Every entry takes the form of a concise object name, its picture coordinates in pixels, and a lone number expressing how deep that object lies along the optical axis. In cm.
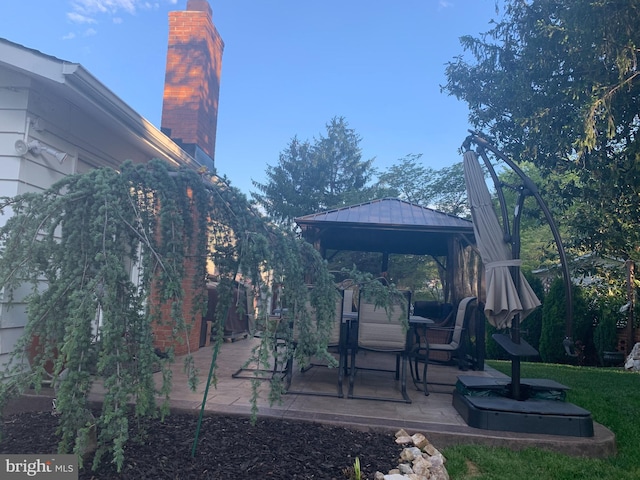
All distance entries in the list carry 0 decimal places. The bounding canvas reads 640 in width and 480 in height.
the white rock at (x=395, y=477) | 240
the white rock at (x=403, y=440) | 297
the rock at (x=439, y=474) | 257
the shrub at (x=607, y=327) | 903
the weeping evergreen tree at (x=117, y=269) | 204
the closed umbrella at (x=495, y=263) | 349
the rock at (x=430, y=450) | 286
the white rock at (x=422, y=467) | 254
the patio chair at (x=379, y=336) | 423
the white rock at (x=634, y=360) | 828
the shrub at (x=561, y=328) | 930
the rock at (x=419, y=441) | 294
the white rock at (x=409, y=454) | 272
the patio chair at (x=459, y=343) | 469
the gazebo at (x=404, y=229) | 679
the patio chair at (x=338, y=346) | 422
